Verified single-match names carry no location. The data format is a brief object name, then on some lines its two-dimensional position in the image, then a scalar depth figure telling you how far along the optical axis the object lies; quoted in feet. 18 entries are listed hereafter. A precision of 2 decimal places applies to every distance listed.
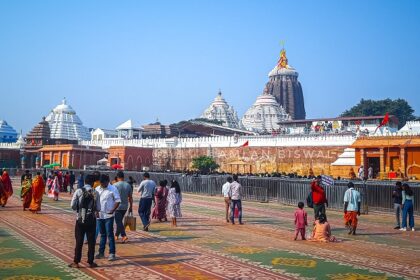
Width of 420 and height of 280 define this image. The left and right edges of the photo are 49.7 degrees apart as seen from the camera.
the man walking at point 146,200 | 35.19
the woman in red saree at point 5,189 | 50.96
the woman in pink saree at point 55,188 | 62.59
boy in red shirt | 32.09
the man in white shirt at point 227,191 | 41.11
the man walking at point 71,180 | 78.39
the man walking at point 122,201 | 29.07
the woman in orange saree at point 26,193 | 49.55
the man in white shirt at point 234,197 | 40.47
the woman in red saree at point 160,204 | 41.57
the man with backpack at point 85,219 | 21.70
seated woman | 31.86
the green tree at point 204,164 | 137.80
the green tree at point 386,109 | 227.20
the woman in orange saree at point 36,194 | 46.52
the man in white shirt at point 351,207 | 35.76
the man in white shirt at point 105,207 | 24.48
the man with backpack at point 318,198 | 35.58
